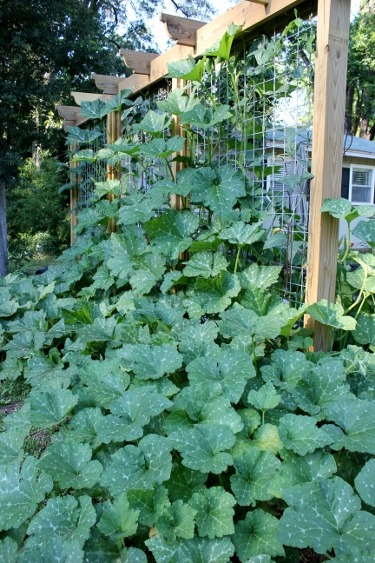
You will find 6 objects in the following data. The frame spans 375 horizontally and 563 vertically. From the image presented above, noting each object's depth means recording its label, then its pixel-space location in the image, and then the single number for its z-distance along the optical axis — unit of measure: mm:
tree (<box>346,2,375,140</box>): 13578
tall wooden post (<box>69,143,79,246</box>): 5328
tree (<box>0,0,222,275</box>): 6645
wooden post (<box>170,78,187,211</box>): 2860
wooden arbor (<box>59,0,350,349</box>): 1923
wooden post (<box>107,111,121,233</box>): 3986
